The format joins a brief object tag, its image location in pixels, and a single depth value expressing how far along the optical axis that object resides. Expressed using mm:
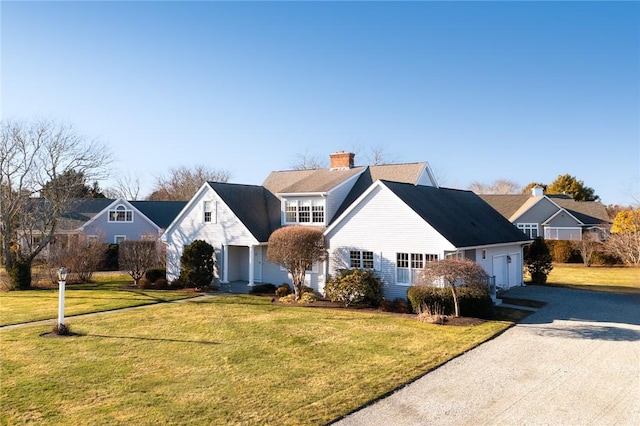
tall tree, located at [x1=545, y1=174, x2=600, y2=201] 70875
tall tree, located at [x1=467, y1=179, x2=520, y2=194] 98750
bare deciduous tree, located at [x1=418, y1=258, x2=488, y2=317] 16062
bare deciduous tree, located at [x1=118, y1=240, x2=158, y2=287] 28234
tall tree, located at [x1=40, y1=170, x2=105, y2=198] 29500
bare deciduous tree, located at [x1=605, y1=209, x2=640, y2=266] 37250
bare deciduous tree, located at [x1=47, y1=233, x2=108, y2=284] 29381
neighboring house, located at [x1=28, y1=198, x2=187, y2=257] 41594
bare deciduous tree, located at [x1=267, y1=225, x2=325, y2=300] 21234
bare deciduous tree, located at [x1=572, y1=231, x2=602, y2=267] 39688
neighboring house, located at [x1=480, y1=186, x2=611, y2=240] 48406
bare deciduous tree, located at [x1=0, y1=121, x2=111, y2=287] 28734
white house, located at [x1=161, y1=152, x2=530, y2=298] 20188
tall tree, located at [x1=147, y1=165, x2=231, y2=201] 69625
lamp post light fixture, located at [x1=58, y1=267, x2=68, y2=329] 14532
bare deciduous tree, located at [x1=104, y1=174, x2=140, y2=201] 68375
